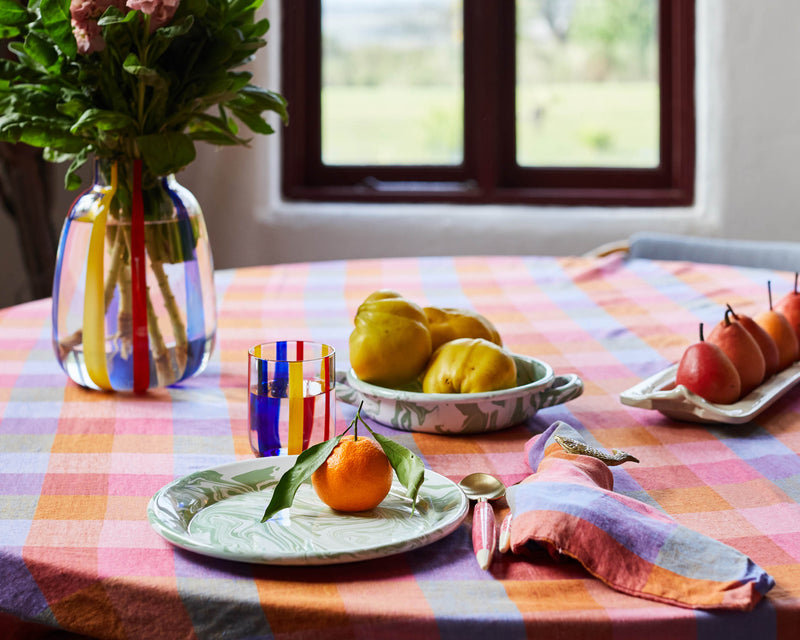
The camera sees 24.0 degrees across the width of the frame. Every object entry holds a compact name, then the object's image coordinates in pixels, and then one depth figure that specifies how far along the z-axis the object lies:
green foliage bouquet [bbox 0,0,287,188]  2.00
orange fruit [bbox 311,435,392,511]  1.74
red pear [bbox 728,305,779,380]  2.11
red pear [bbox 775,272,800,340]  2.23
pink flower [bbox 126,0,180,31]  1.95
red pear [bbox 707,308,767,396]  2.06
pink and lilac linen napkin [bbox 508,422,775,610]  1.60
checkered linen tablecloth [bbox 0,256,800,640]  1.60
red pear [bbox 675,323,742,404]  2.01
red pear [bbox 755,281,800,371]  2.17
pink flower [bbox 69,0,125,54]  1.97
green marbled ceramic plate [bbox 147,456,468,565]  1.67
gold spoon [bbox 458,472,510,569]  1.68
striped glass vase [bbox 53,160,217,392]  2.09
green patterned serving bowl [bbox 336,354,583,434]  1.95
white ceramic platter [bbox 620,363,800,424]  1.98
